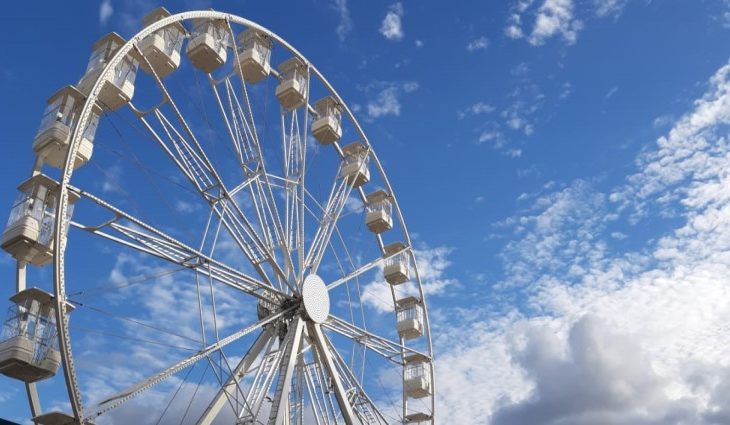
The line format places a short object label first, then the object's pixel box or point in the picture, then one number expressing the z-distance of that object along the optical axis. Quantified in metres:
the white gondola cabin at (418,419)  22.12
